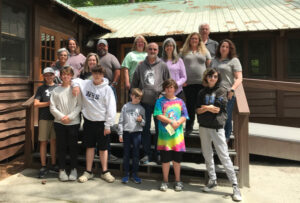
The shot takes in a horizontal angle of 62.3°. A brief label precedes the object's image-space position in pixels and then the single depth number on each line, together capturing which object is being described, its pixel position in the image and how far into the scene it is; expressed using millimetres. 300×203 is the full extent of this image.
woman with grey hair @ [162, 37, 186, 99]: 3643
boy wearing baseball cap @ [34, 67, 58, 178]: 3850
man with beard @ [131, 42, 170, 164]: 3580
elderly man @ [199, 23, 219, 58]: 4086
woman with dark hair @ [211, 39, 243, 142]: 3646
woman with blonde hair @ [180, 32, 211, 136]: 3773
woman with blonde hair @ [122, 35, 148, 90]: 3941
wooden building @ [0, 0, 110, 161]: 4793
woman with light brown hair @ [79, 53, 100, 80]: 3914
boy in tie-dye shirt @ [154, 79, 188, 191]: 3344
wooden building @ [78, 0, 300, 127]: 7723
